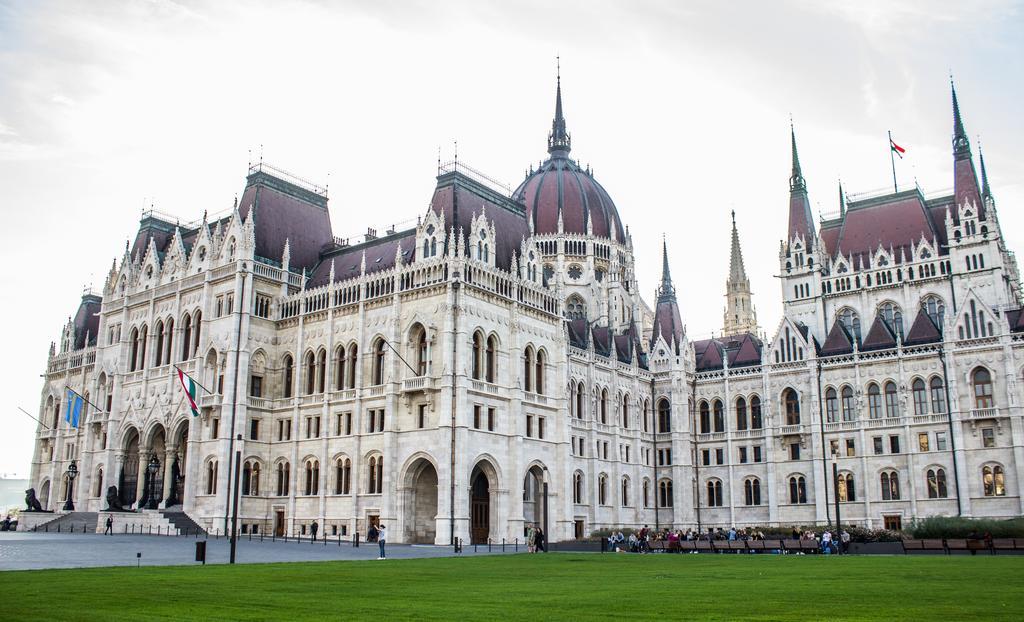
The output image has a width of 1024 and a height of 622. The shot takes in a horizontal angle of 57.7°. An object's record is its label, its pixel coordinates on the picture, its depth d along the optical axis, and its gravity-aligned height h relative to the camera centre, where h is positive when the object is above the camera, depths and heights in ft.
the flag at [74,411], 233.35 +25.33
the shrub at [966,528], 168.45 -3.27
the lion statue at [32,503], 246.27 +2.33
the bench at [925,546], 135.85 -5.12
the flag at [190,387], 190.39 +25.84
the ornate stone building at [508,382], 188.24 +29.92
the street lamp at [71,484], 218.59 +6.94
